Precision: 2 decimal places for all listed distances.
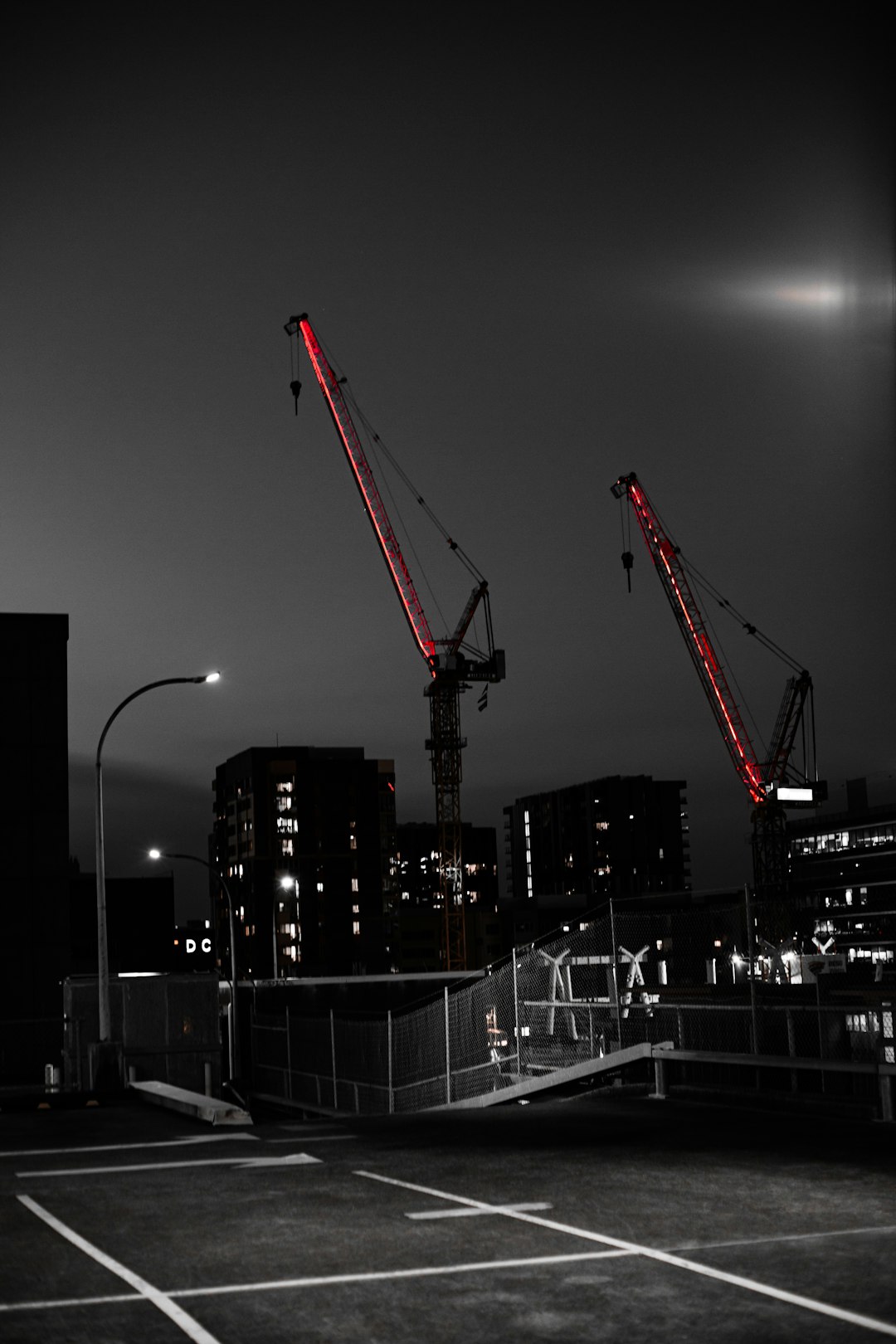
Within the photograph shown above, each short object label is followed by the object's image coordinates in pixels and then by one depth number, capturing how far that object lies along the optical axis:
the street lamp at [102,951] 28.64
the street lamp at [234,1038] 44.94
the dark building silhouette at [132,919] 151.88
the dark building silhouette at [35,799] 53.22
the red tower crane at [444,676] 114.25
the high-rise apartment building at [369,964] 190.23
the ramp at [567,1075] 21.80
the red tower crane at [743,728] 121.38
